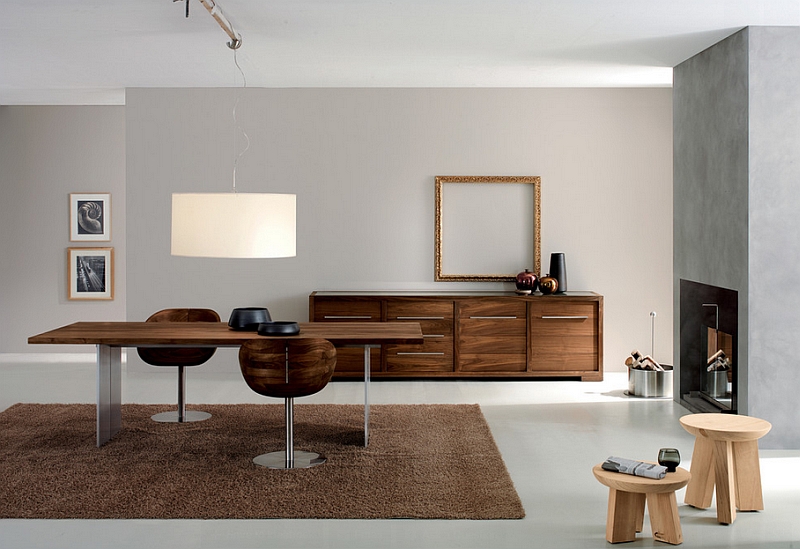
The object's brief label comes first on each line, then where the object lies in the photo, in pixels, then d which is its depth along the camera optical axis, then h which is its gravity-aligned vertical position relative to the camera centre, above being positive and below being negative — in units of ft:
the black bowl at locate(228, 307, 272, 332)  16.08 -1.05
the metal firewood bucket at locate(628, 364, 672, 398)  20.77 -2.84
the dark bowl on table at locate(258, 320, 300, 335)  15.26 -1.16
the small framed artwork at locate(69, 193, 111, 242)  28.14 +1.50
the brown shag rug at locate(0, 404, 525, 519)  12.31 -3.42
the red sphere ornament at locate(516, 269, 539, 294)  22.97 -0.47
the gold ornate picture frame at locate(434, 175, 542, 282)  24.03 +1.00
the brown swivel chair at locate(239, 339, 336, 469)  13.58 -1.62
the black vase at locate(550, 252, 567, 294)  23.21 -0.11
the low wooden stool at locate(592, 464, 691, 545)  10.80 -3.11
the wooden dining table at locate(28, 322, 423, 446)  14.93 -1.31
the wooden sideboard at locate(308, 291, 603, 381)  22.66 -1.81
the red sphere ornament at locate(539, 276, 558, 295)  22.89 -0.54
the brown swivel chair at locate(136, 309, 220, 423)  17.71 -1.93
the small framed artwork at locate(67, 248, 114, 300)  28.30 -0.43
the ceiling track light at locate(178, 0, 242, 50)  14.58 +4.47
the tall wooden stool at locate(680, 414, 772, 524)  11.82 -2.79
